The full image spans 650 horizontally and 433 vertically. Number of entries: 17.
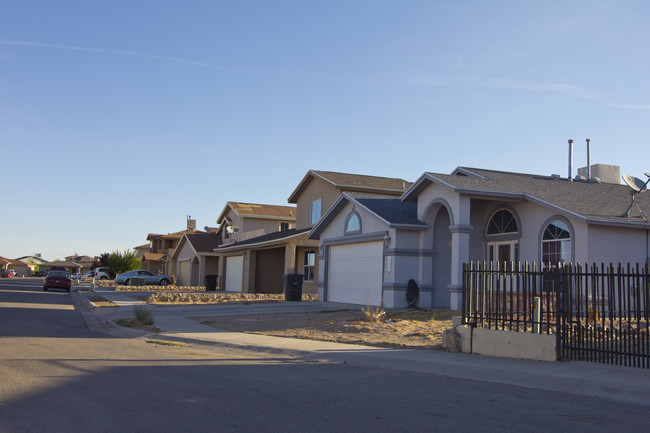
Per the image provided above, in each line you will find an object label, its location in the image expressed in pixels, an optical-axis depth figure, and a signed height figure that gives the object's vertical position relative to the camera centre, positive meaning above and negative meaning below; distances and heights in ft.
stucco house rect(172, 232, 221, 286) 169.58 +5.49
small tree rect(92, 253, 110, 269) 241.67 +5.78
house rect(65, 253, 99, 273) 420.73 +6.99
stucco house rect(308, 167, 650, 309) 63.10 +6.59
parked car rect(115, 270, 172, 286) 171.73 -0.88
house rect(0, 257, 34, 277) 419.33 +3.27
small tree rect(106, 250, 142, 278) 220.43 +4.09
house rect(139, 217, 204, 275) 253.85 +11.25
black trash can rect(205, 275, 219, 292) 135.94 -1.27
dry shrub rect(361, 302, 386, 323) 56.70 -3.12
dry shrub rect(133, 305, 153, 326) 58.70 -3.99
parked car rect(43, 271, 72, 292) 138.41 -2.05
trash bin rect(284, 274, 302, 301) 90.89 -0.92
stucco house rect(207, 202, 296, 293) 127.54 +6.62
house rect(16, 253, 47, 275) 574.56 +11.64
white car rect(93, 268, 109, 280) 227.81 -0.28
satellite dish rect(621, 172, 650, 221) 64.46 +11.44
